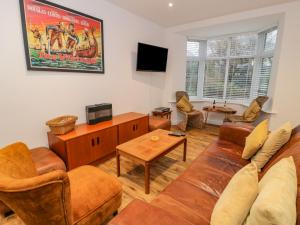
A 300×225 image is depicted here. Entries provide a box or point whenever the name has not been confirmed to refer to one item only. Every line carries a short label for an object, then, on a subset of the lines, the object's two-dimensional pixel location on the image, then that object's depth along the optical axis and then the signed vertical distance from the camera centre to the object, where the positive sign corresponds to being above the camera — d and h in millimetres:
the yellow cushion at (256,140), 1734 -593
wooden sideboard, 2133 -866
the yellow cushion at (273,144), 1530 -555
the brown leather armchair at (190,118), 4156 -939
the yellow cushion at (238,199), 813 -599
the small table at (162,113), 4070 -779
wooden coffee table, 1880 -837
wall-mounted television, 3434 +519
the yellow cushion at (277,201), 631 -485
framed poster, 2064 +580
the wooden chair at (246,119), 3369 -763
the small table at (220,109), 4041 -647
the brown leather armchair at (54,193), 806 -706
